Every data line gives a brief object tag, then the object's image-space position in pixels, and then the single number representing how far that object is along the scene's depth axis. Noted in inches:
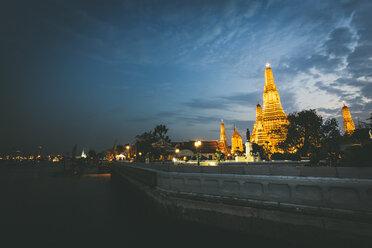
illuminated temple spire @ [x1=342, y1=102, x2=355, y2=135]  4993.4
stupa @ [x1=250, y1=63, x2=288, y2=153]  3289.1
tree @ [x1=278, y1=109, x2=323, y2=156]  1884.8
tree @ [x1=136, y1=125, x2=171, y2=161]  2827.3
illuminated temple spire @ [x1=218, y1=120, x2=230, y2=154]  6065.9
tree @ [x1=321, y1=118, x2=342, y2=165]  1856.5
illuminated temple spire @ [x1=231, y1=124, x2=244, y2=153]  5649.6
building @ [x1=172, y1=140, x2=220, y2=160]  3508.9
